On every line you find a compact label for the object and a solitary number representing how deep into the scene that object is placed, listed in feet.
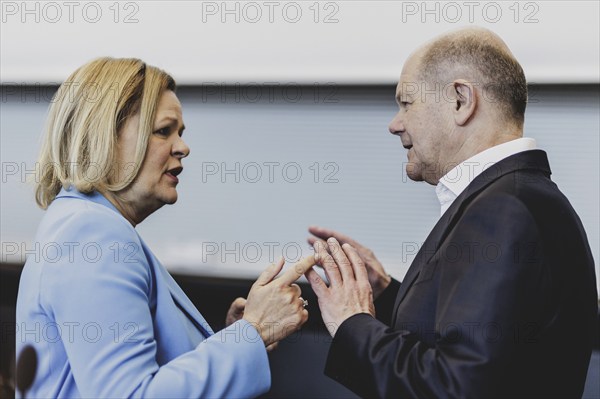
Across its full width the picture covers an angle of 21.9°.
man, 6.71
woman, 6.90
